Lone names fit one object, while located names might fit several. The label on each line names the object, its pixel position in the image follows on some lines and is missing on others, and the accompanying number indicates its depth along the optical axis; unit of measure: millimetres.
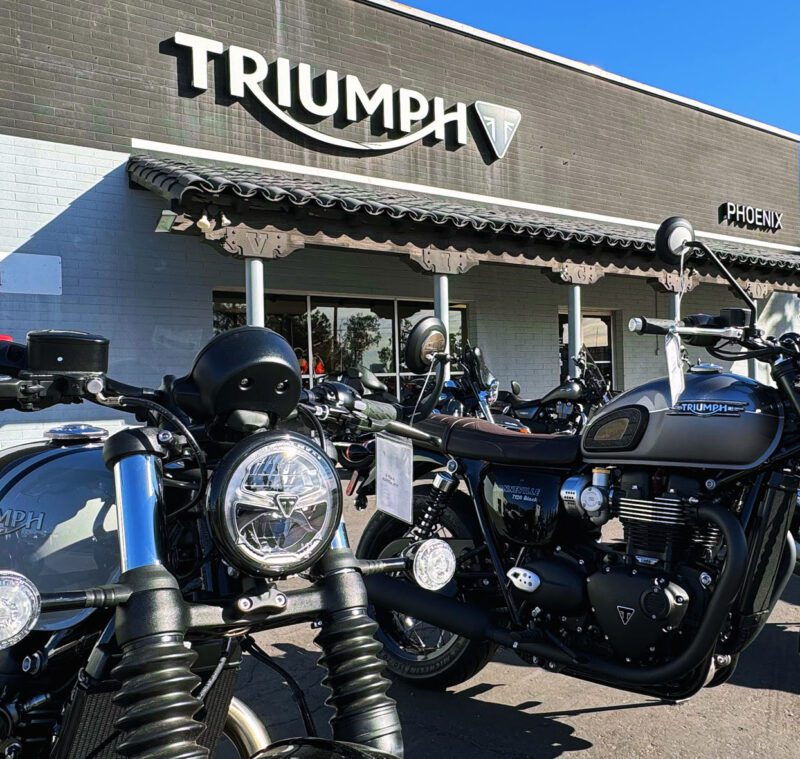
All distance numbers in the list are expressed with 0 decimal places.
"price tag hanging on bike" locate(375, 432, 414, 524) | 1729
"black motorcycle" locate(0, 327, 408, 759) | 1188
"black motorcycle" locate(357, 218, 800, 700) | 2461
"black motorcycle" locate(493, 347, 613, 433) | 7797
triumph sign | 9383
